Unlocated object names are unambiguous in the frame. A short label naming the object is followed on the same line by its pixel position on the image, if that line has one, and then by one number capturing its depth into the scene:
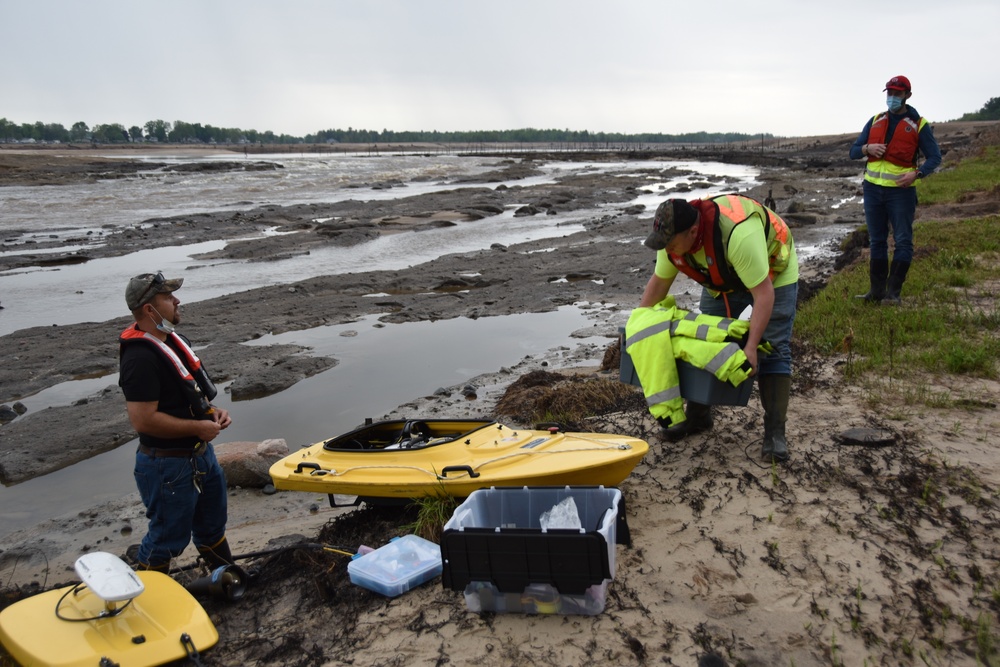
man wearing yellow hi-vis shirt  3.98
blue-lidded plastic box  3.66
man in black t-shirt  3.77
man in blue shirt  6.64
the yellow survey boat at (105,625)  3.13
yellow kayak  4.09
